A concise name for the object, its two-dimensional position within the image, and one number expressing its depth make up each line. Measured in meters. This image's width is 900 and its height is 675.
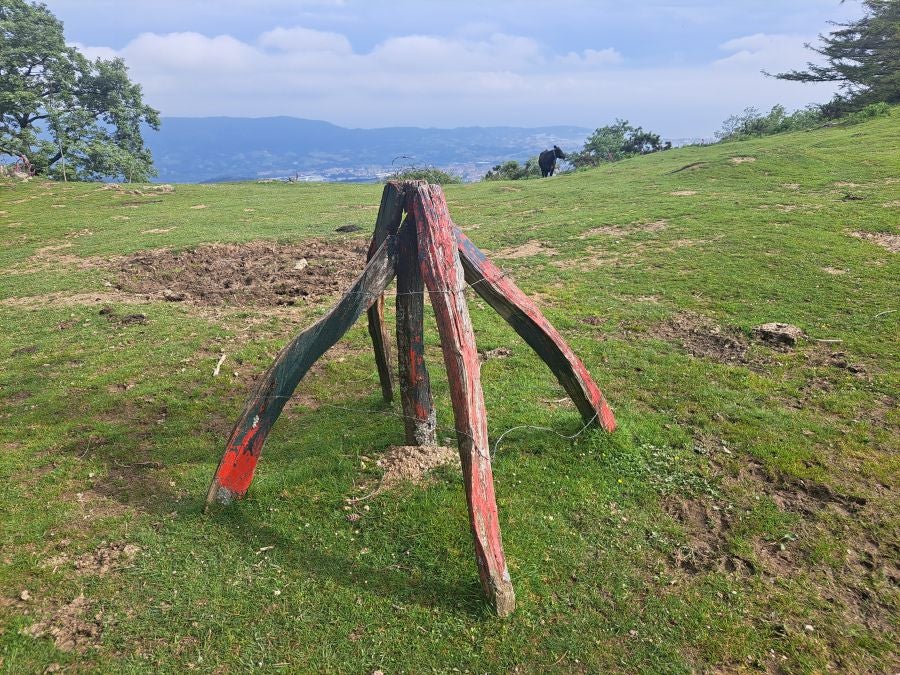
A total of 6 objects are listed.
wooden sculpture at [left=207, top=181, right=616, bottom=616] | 3.29
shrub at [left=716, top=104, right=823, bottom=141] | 30.11
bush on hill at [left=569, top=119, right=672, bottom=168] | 35.50
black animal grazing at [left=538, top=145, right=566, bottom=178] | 28.59
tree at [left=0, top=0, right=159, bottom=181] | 29.20
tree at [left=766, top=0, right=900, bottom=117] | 27.39
